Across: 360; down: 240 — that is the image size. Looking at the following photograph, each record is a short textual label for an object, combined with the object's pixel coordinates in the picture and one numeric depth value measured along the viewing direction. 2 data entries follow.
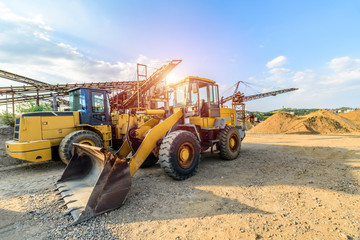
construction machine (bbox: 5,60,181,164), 5.45
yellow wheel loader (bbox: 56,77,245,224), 2.87
